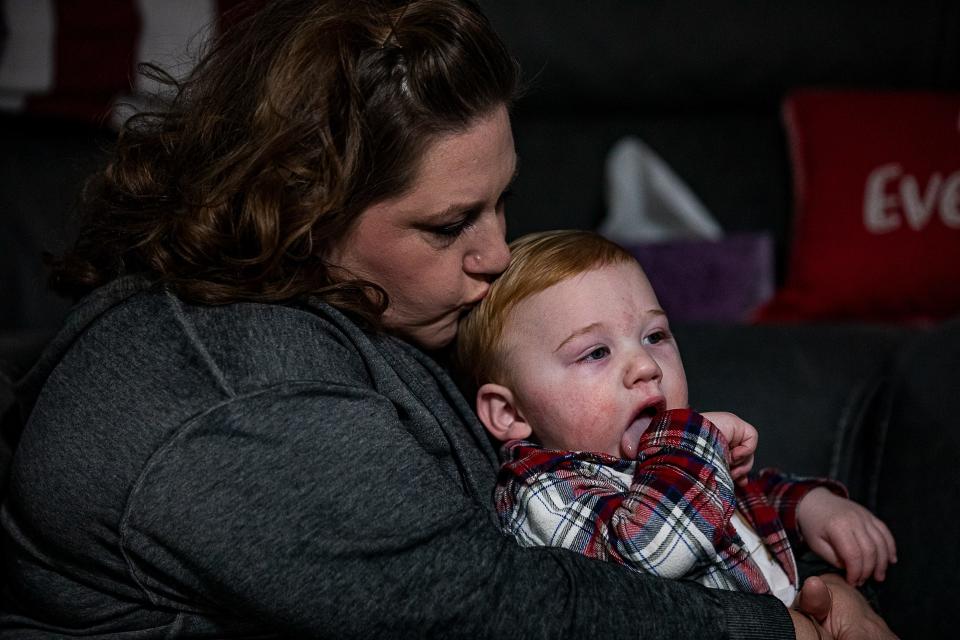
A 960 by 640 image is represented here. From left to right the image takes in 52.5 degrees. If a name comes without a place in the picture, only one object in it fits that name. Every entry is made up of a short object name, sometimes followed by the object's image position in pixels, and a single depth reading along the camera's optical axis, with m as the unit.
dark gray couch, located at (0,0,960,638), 2.27
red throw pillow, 2.29
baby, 1.05
